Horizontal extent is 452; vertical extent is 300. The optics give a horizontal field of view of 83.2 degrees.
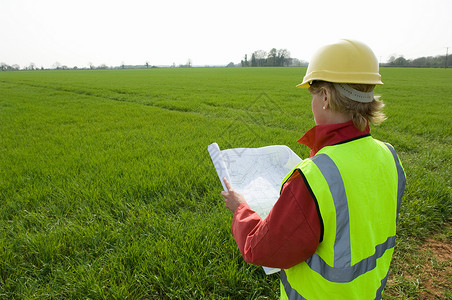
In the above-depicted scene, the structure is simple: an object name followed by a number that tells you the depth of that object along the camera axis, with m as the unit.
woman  0.79
